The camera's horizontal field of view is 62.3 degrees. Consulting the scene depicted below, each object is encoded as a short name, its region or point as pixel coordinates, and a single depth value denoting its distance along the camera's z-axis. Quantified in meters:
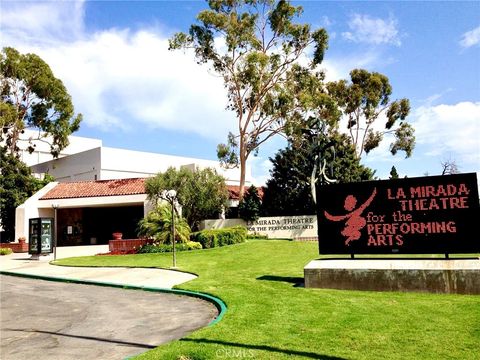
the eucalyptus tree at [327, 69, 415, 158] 49.03
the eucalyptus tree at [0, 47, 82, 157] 42.88
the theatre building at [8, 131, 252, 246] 34.91
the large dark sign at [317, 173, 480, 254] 11.76
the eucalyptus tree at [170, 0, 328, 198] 35.16
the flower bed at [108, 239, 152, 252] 27.27
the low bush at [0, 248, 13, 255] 29.82
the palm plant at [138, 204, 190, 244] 26.16
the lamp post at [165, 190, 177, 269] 18.70
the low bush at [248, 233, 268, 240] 31.52
